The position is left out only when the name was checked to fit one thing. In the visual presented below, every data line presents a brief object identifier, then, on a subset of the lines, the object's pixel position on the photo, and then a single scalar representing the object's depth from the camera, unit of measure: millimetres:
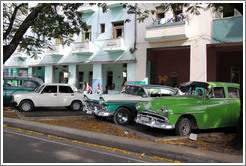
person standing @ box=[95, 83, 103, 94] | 20203
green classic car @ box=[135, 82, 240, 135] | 7125
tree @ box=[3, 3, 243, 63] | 11050
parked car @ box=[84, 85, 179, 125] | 9148
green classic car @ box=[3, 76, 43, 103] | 14102
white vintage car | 12542
